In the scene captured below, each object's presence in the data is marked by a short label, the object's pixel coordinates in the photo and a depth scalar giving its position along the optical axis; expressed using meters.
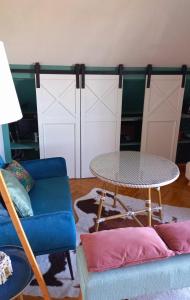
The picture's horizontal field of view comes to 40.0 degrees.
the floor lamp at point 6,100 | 1.09
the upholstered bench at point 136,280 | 1.08
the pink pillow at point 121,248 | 1.11
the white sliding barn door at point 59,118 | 3.07
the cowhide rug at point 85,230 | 1.75
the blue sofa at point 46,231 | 1.58
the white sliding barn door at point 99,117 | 3.18
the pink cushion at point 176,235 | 1.19
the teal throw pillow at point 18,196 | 1.67
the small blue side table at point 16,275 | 1.25
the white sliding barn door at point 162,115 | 3.38
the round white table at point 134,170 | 2.04
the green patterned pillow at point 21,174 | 2.19
